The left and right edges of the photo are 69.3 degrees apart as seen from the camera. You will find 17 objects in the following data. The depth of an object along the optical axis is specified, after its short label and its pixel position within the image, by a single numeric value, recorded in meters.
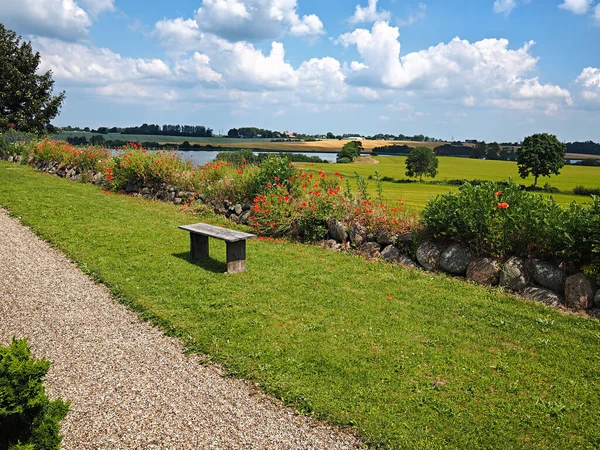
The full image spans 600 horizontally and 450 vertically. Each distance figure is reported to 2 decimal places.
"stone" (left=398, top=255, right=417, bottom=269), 8.45
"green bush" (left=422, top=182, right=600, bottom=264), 6.62
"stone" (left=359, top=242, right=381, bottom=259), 9.11
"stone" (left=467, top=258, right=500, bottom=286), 7.46
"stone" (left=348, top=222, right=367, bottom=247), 9.41
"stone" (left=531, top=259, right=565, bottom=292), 6.79
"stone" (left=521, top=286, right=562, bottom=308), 6.70
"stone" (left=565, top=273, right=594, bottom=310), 6.46
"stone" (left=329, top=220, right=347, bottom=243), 9.70
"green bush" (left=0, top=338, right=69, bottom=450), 2.41
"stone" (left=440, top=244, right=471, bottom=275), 7.87
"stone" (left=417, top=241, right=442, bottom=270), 8.20
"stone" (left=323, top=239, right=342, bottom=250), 9.72
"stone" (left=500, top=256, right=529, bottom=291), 7.13
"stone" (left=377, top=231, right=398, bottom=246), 8.91
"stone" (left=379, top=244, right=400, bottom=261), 8.76
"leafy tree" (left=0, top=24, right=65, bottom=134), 27.22
